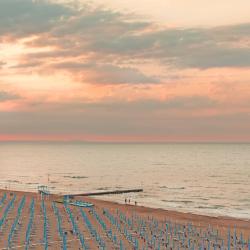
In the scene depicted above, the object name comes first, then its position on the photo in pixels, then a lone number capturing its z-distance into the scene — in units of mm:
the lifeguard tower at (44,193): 82538
